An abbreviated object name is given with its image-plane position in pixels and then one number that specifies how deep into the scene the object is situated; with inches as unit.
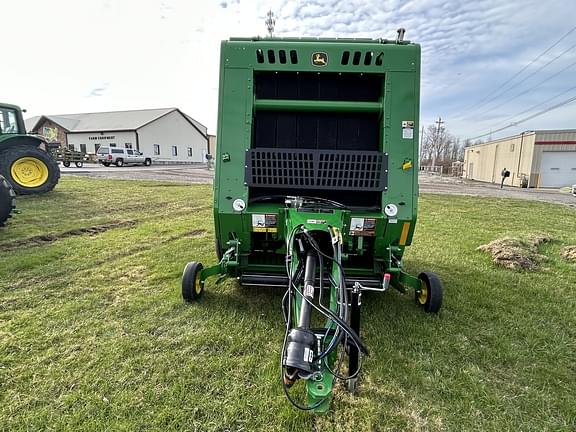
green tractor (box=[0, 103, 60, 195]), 356.8
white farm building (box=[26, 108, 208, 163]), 1507.1
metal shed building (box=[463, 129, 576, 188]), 928.3
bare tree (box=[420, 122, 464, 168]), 2706.7
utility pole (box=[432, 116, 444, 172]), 2495.7
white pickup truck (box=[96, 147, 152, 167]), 1082.1
